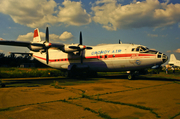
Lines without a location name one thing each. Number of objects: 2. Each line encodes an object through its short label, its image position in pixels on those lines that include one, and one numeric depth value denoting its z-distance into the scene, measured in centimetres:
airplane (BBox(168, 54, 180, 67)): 6538
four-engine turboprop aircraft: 1497
